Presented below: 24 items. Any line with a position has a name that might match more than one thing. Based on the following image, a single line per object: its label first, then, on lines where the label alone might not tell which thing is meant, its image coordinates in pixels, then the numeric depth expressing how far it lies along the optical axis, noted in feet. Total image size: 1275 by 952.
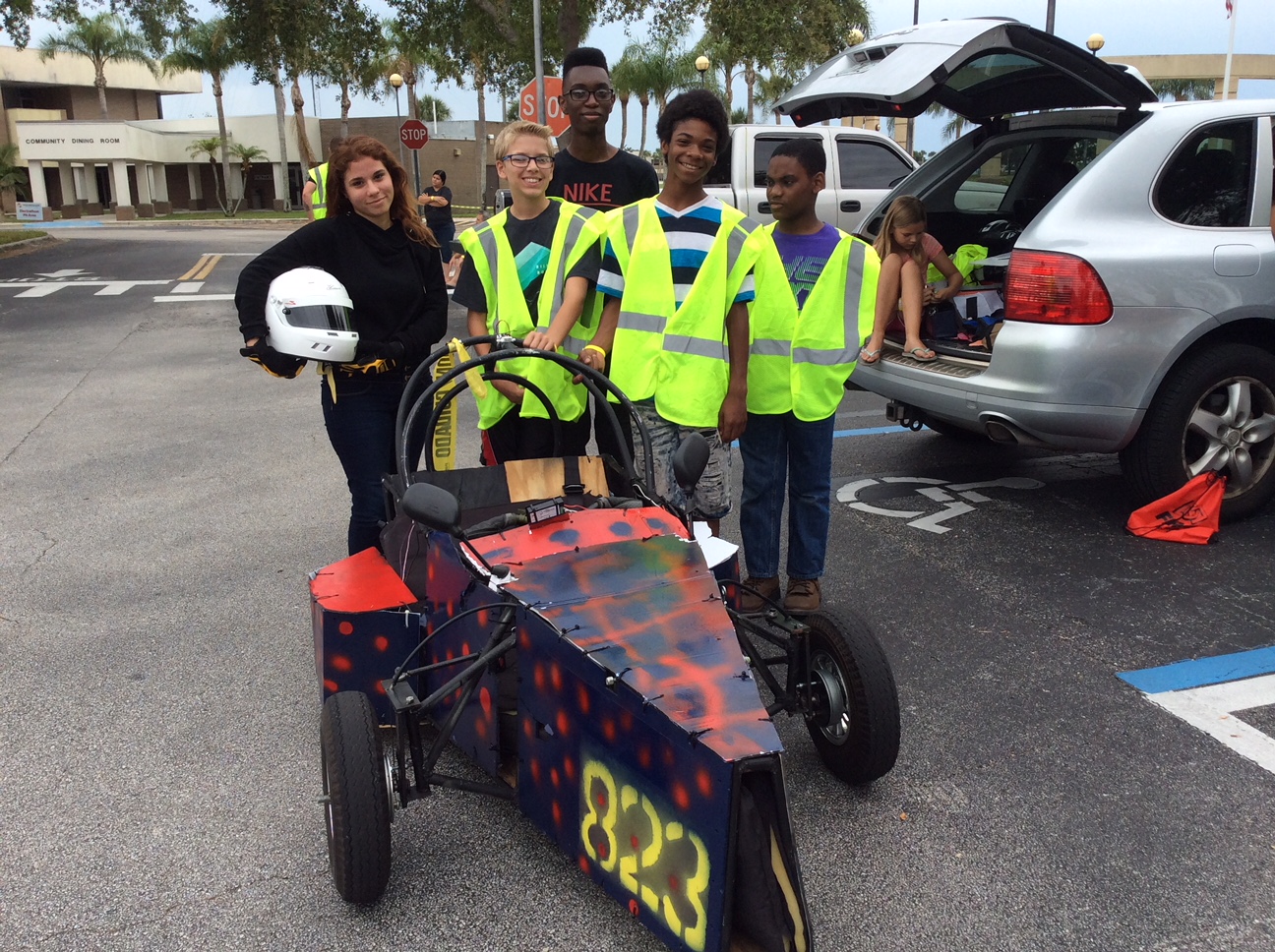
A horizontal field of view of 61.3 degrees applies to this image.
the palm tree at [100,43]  179.32
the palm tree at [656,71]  170.91
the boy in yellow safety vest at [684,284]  11.43
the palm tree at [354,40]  90.68
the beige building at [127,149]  168.45
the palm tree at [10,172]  155.22
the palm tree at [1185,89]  149.07
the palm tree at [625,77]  175.22
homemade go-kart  6.88
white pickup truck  35.76
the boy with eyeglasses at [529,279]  12.23
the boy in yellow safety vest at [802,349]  12.40
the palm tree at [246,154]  184.03
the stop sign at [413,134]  68.44
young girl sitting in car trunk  19.59
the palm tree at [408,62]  82.79
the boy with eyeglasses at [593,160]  14.78
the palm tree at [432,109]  231.50
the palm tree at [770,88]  154.85
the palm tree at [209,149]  181.37
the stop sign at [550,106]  53.36
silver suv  15.06
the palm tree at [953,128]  124.00
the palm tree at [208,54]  160.76
